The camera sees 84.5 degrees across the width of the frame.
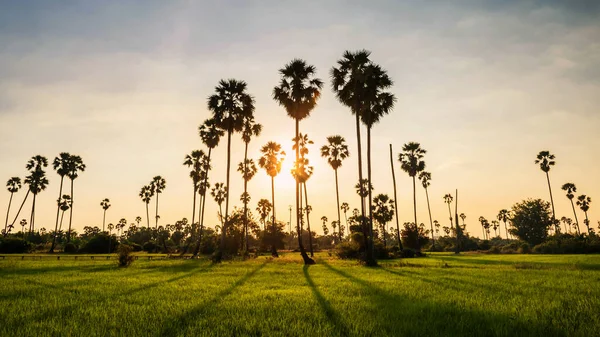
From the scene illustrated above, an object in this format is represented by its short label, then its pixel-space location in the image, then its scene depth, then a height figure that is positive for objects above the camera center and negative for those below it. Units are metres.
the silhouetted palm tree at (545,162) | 78.94 +15.28
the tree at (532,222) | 104.31 +1.67
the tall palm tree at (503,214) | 164.57 +6.43
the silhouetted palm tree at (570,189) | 99.75 +11.12
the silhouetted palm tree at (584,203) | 106.56 +7.28
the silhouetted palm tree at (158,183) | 84.56 +13.73
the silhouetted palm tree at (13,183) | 92.12 +16.04
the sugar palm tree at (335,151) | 60.31 +14.70
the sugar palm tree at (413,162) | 66.31 +13.82
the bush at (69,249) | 75.62 -2.00
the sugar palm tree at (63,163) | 74.88 +17.19
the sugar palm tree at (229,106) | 40.56 +15.65
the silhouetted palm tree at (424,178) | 81.48 +12.64
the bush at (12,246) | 65.31 -0.79
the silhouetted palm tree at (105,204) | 108.97 +11.33
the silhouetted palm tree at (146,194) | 87.94 +11.51
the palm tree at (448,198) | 116.12 +10.86
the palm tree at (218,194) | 82.81 +10.42
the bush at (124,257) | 29.38 -1.61
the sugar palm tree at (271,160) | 63.41 +14.09
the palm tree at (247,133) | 44.19 +14.59
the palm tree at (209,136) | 50.03 +15.07
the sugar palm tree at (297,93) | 36.00 +15.21
